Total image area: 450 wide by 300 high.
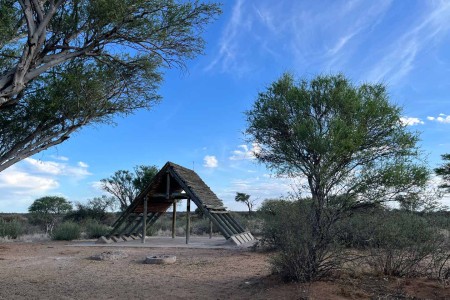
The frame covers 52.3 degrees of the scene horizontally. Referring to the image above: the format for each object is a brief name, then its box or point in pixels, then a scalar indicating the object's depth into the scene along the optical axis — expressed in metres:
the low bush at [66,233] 23.59
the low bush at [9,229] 25.31
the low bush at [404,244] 8.34
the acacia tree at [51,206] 41.06
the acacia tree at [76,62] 10.16
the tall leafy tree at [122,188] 39.38
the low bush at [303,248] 8.02
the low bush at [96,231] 24.50
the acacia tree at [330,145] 8.13
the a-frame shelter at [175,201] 19.22
